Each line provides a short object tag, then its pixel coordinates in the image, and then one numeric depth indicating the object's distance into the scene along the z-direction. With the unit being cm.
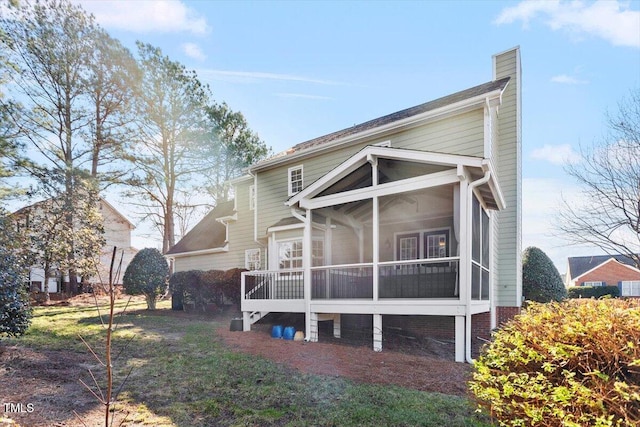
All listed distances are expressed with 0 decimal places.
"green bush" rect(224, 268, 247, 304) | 1484
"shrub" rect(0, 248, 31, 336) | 679
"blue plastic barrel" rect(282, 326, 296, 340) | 985
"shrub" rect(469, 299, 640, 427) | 224
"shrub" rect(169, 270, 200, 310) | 1669
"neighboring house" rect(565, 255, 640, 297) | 3462
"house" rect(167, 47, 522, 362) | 809
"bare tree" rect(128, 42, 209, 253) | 2477
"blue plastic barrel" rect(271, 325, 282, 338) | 1004
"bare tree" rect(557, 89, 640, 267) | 1673
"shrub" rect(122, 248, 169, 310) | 1600
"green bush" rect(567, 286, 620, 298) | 2652
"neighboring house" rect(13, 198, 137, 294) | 2331
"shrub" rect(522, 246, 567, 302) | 1314
